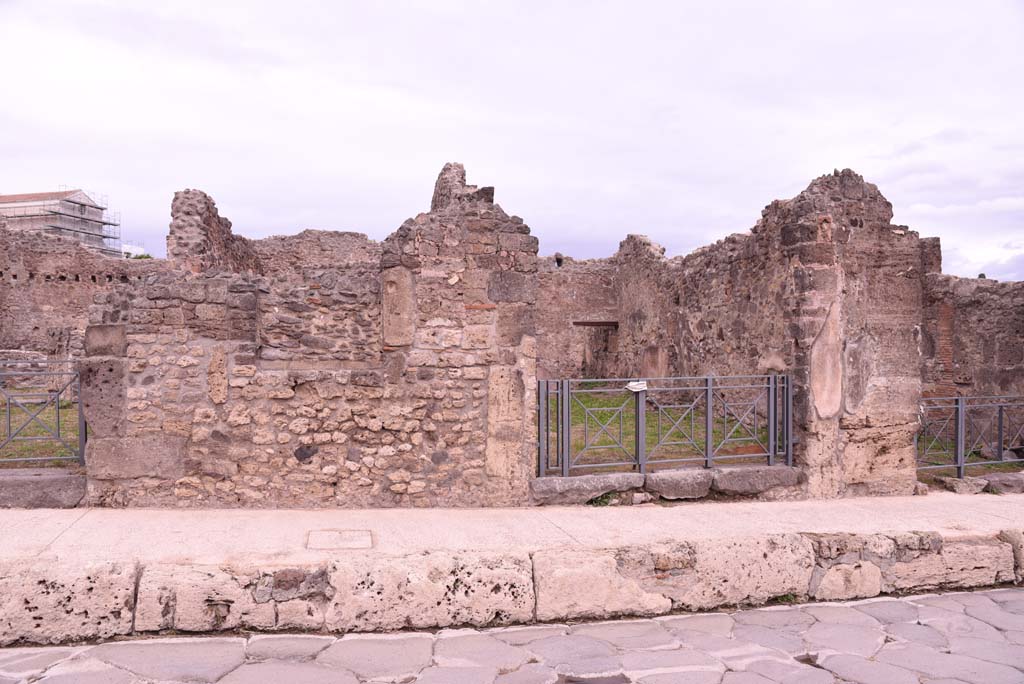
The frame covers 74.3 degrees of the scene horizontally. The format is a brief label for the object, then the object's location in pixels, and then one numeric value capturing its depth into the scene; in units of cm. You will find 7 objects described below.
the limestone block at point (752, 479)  701
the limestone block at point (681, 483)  677
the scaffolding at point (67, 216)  4919
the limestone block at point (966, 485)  775
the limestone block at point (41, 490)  575
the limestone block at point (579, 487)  642
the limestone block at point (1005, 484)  787
